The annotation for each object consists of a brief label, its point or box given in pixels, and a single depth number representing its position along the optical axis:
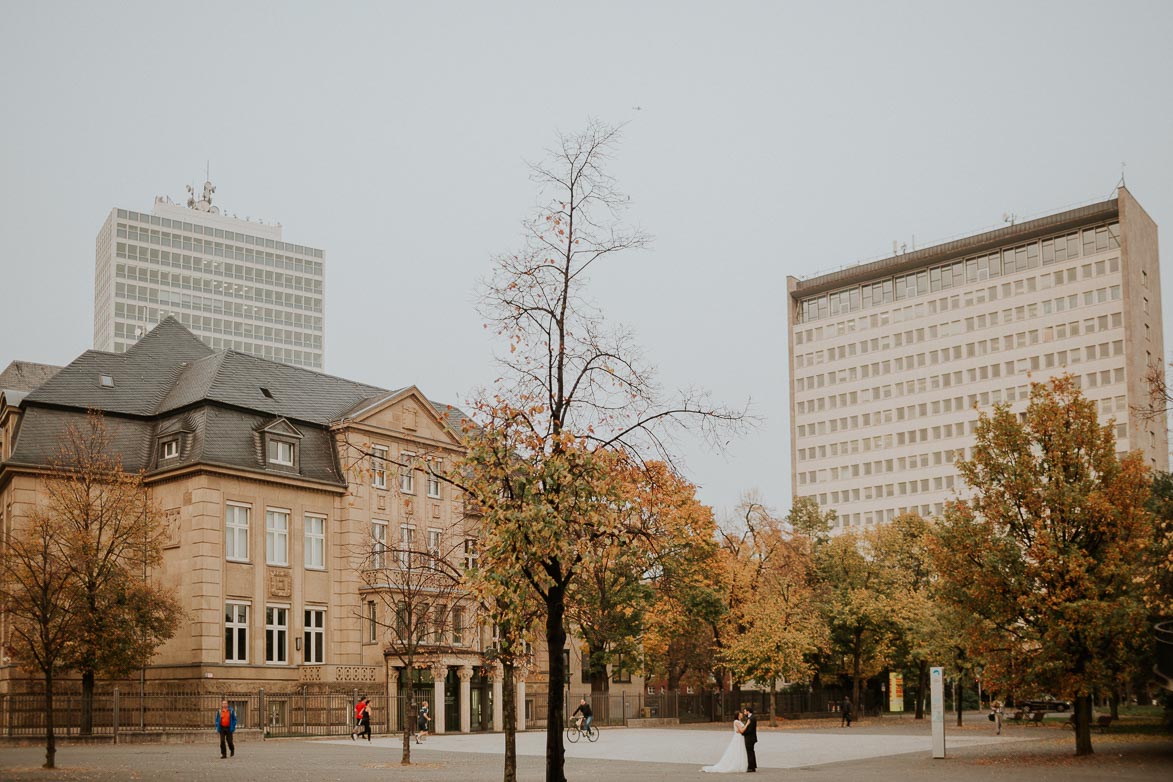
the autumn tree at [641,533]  19.86
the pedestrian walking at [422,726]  50.67
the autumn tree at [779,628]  64.38
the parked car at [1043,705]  72.38
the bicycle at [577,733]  50.22
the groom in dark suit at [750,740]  33.44
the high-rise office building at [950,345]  122.94
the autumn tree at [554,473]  18.50
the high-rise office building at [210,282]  138.38
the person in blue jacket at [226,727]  37.75
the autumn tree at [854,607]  70.81
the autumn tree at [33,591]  41.22
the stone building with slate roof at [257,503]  53.78
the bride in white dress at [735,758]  33.72
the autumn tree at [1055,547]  34.41
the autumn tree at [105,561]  45.25
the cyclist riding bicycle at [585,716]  49.59
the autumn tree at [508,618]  18.89
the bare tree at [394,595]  53.62
